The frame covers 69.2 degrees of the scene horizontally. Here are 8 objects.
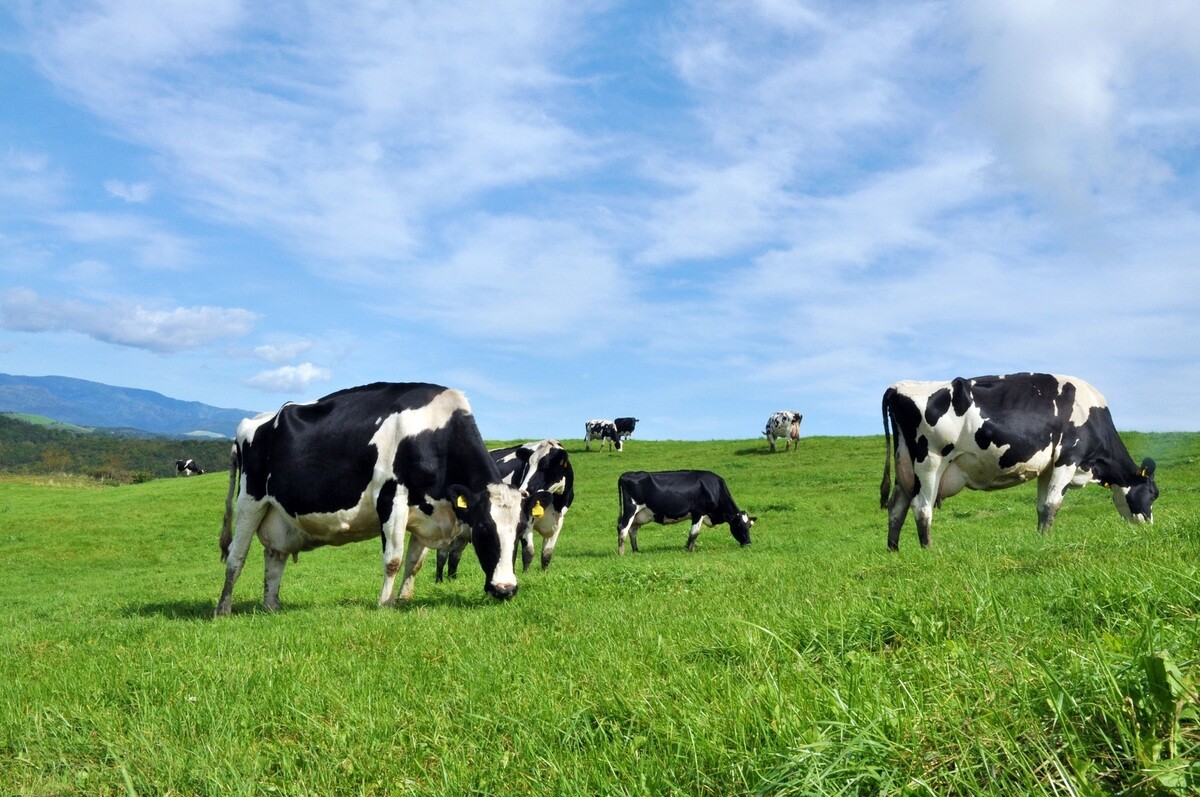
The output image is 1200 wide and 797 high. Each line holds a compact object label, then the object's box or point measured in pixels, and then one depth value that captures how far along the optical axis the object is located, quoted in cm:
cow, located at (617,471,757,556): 2511
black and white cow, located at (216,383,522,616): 1170
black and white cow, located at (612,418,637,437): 5912
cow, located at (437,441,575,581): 2017
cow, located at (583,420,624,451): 5456
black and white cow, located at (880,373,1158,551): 1421
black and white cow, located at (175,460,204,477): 6769
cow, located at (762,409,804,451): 4850
